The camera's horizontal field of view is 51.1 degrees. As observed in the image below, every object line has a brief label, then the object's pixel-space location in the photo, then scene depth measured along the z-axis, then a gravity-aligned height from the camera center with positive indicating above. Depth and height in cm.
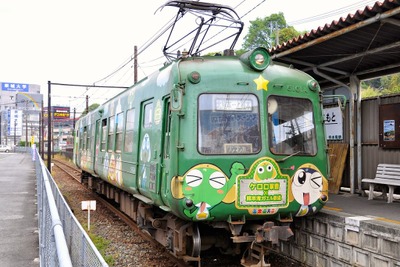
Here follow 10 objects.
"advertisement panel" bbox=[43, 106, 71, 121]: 3981 +291
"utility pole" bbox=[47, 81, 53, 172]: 2292 +157
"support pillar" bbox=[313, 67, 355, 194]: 900 +17
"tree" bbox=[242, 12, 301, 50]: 5128 +1404
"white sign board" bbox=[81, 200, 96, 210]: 922 -138
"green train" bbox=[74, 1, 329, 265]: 546 -12
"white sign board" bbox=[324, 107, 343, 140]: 965 +47
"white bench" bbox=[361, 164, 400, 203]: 778 -67
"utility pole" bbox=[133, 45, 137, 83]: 2084 +385
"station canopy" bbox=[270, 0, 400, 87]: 636 +181
